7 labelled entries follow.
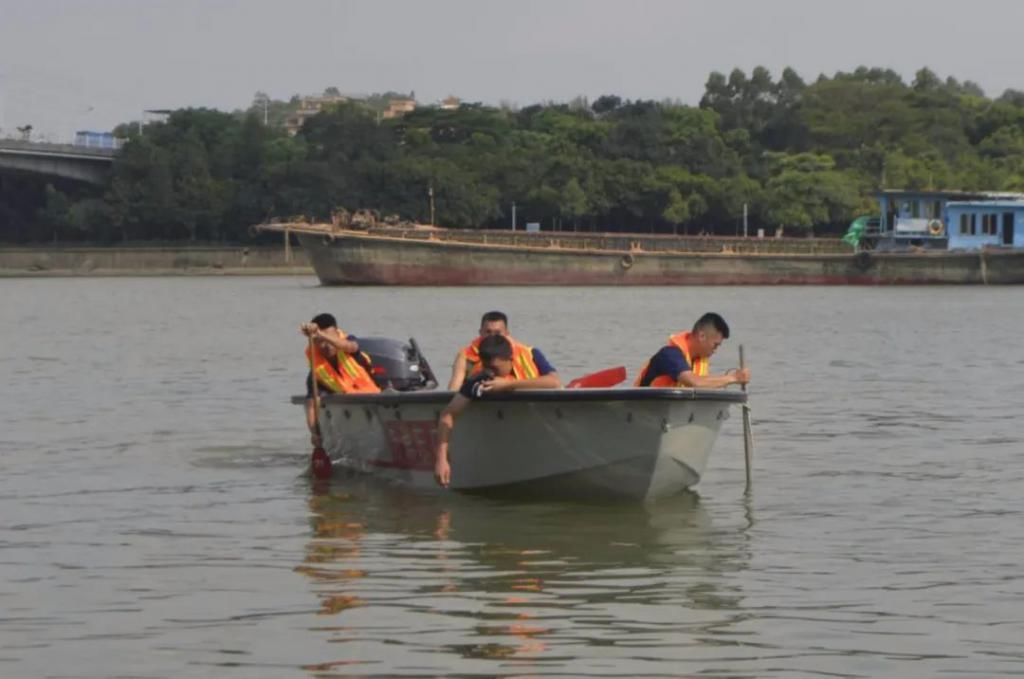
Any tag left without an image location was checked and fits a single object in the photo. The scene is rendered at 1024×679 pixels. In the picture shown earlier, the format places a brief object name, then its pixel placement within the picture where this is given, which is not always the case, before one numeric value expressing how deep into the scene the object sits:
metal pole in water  19.59
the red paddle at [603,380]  18.67
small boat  17.78
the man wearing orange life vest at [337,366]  21.30
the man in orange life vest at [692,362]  17.81
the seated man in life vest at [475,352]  18.19
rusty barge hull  100.94
